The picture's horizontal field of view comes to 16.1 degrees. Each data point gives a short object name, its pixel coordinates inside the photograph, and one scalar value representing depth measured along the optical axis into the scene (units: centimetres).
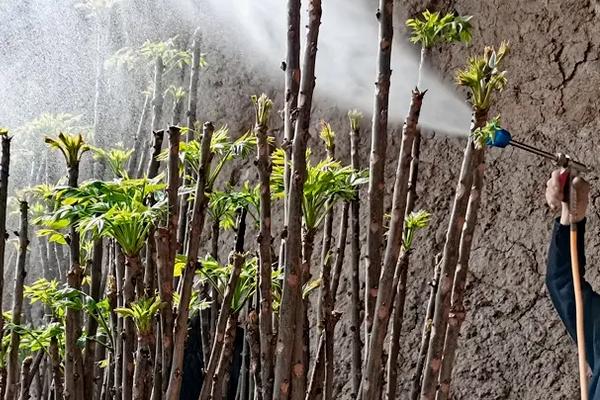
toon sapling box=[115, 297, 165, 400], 387
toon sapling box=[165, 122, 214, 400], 386
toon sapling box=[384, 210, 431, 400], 424
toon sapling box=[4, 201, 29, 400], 422
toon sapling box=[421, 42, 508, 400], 394
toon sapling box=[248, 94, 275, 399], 390
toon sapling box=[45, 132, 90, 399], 407
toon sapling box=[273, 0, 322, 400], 386
